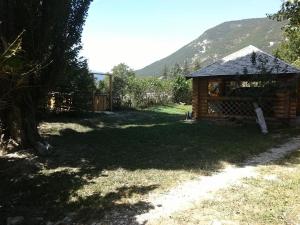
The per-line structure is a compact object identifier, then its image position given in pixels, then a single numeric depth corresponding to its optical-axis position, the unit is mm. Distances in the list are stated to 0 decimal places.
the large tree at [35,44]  7069
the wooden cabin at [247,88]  10313
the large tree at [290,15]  10105
